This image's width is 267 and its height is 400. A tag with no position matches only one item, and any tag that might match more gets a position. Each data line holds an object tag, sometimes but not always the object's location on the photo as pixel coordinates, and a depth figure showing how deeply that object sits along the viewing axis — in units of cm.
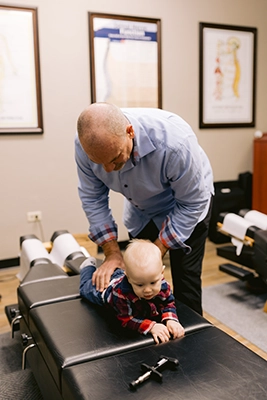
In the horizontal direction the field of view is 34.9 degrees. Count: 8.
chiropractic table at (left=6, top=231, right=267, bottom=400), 108
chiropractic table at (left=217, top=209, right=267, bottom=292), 240
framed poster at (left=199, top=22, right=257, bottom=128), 380
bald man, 126
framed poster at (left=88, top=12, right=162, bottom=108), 332
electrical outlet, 326
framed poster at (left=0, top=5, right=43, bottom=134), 302
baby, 131
